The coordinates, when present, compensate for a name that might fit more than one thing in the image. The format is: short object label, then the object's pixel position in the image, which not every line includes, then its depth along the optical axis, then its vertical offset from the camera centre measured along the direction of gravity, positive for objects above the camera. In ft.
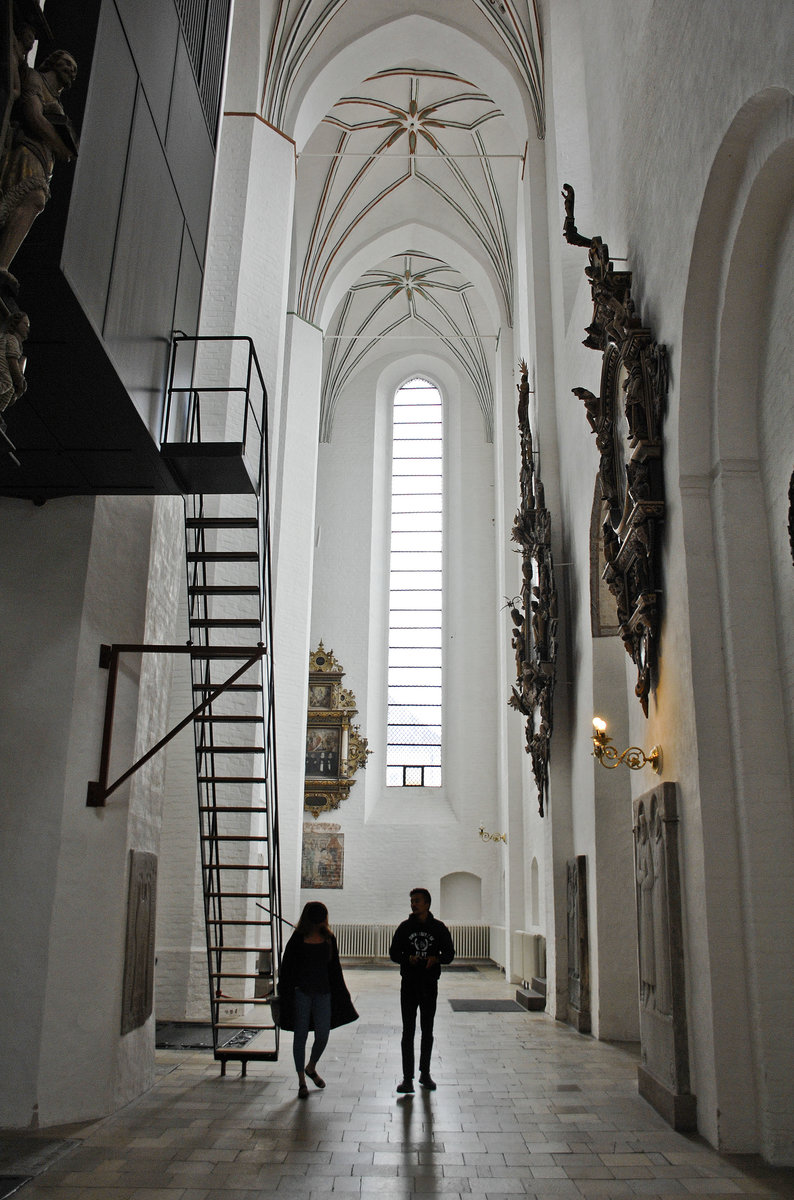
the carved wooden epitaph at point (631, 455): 20.97 +9.36
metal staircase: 23.03 +3.60
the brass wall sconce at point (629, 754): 21.04 +2.63
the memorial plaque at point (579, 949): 30.55 -2.38
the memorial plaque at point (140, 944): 20.76 -1.63
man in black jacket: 20.35 -1.93
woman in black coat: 21.04 -2.48
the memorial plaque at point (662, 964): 18.07 -1.74
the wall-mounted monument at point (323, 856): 59.98 +0.82
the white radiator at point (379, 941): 58.18 -4.02
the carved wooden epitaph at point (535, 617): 36.27 +9.68
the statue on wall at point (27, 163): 11.20 +7.86
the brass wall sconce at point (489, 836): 59.21 +2.10
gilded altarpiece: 61.26 +7.92
